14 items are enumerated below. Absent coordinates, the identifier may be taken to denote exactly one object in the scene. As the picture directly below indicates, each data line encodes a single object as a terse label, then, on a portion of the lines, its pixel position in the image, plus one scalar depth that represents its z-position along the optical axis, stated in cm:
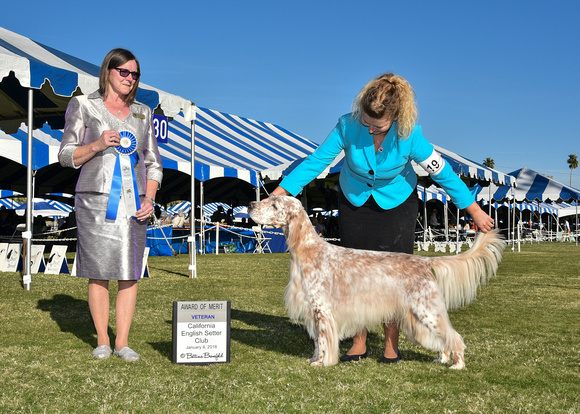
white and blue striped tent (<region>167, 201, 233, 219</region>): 3274
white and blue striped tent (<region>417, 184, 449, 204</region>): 2323
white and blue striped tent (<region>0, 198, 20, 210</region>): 3209
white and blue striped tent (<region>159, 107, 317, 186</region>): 1526
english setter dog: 355
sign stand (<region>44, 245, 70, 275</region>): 930
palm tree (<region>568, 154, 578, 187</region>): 8719
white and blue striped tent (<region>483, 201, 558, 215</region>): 3786
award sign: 357
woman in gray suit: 350
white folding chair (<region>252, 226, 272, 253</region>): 1768
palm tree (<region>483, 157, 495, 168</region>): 8462
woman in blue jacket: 351
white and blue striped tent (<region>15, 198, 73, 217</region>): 3128
